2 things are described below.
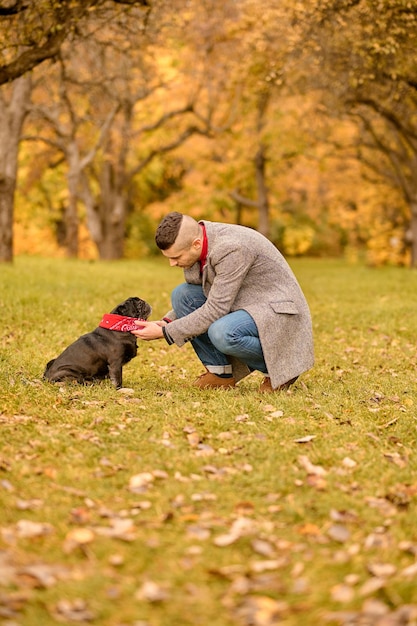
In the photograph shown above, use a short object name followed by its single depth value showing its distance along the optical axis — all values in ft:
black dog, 24.61
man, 23.29
